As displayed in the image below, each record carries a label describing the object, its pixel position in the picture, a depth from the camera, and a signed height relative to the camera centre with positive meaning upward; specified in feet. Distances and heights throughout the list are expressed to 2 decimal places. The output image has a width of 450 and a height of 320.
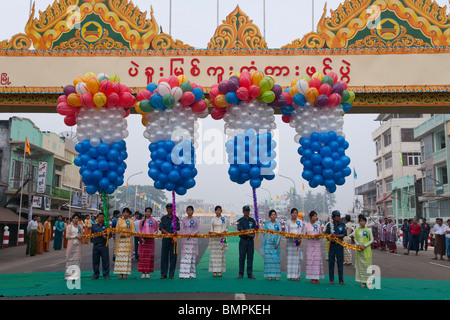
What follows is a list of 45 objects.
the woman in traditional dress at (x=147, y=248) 32.86 -2.09
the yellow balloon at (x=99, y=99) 28.27 +7.97
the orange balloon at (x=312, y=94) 29.09 +8.67
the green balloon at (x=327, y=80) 29.60 +9.79
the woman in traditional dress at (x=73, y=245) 32.38 -1.88
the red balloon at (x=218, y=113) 31.27 +7.88
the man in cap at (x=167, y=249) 32.45 -2.10
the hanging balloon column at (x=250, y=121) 29.00 +7.00
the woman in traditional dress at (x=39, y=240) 62.69 -2.93
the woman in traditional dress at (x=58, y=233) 68.59 -2.15
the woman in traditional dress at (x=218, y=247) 33.83 -2.01
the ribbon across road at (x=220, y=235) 31.28 -0.99
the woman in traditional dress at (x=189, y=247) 32.37 -1.96
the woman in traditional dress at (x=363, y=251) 30.35 -1.97
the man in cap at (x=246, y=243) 32.78 -1.61
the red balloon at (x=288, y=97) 31.07 +8.96
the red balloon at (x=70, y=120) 30.22 +7.01
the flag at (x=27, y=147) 74.13 +12.42
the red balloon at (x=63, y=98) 30.09 +8.46
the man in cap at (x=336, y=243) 30.76 -1.37
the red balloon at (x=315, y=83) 29.43 +9.52
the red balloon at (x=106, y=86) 28.71 +8.95
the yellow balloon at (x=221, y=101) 29.71 +8.27
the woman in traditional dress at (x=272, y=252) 32.07 -2.23
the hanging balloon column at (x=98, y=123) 28.78 +6.72
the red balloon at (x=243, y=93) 28.60 +8.53
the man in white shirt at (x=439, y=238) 57.05 -1.83
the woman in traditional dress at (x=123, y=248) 32.60 -2.10
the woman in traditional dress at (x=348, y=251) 45.42 -2.96
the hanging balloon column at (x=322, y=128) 29.14 +6.62
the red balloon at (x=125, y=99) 29.50 +8.30
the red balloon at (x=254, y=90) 28.68 +8.75
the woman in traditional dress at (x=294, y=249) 32.14 -2.01
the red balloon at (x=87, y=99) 28.45 +7.96
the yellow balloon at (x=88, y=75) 29.04 +9.75
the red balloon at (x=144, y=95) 29.60 +8.64
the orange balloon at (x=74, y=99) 28.81 +8.04
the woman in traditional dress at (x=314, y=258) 30.81 -2.53
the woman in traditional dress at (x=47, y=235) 66.54 -2.36
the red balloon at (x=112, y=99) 28.78 +8.09
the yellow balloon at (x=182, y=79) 29.54 +9.73
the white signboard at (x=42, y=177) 94.79 +9.27
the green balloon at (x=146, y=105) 29.12 +7.78
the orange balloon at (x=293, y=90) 30.07 +9.26
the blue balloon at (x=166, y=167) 28.48 +3.55
